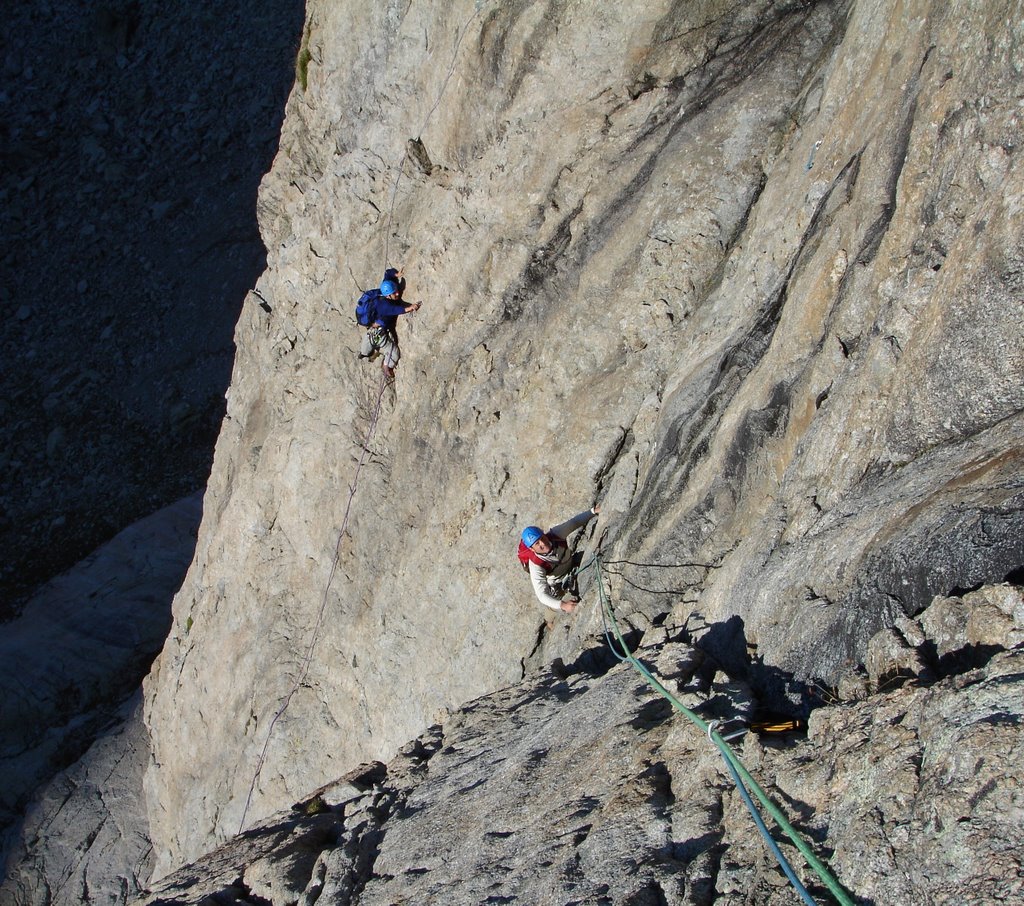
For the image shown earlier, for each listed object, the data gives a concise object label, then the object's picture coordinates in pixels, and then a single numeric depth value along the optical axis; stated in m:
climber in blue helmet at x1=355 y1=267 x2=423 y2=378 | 12.77
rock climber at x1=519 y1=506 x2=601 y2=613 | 10.38
